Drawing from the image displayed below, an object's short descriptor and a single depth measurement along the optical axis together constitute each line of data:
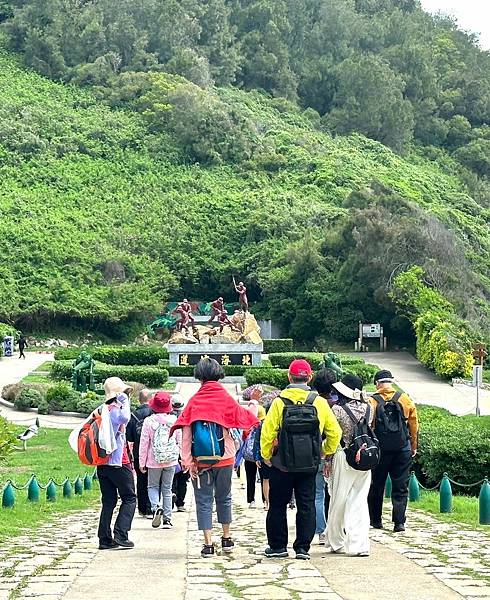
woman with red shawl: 9.47
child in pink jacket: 11.93
